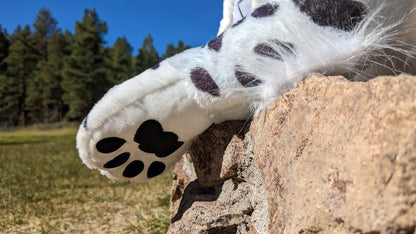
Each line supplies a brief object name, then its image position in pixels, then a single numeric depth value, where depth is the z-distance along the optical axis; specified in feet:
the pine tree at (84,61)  55.01
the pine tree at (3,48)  60.55
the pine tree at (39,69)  61.87
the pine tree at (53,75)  62.44
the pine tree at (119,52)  59.52
